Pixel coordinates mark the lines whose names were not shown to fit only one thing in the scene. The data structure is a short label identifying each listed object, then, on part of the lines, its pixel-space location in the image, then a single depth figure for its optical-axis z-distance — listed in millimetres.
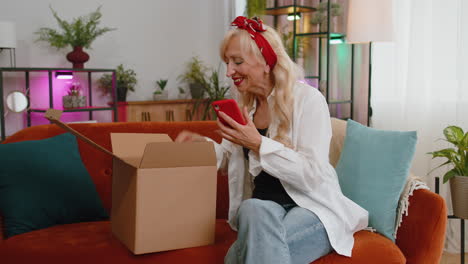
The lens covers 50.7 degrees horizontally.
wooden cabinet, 4680
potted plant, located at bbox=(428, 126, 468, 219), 2629
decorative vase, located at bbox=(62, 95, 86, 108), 4157
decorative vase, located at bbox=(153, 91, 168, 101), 4926
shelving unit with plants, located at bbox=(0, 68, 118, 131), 4078
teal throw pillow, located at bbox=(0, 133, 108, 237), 1977
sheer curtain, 3199
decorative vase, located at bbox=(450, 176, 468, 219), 2621
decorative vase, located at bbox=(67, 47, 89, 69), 4156
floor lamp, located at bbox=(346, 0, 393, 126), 3350
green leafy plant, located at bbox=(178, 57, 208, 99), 5121
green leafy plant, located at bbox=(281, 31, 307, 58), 4348
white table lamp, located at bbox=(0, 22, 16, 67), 3680
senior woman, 1609
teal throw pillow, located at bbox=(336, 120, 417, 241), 1961
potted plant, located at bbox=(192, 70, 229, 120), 4909
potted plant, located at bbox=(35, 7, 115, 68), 4148
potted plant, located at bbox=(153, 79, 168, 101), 4922
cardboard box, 1634
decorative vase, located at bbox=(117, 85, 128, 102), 4559
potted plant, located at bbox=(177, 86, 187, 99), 5182
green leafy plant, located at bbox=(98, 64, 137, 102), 4570
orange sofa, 1768
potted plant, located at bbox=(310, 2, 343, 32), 3936
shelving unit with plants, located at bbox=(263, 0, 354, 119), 3982
